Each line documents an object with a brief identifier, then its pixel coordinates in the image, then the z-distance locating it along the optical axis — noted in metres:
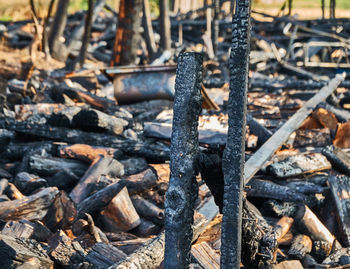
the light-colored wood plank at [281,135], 4.67
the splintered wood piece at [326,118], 7.07
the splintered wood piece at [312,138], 6.32
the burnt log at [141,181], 4.74
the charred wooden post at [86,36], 12.25
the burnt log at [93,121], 6.06
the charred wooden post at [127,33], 11.52
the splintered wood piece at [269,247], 3.16
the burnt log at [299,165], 5.13
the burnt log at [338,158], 5.38
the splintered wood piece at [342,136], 6.41
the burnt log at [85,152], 5.43
